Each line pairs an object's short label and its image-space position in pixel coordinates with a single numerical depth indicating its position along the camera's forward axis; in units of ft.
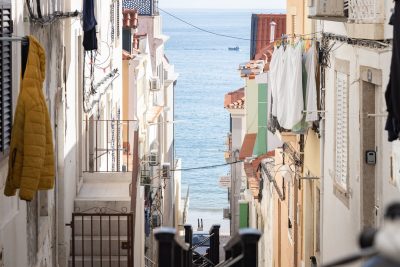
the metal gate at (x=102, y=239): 52.03
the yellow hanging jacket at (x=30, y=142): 28.76
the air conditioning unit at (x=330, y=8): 41.75
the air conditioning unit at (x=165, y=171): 110.63
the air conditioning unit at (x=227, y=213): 157.83
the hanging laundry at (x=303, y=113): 53.98
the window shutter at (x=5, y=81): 31.89
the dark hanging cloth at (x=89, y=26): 53.62
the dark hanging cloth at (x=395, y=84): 24.67
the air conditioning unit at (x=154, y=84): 125.39
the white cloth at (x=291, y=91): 53.11
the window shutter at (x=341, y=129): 43.96
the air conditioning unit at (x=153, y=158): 109.60
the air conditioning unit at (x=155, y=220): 105.36
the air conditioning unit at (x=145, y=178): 94.23
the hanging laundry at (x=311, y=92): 52.85
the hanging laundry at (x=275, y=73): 57.52
